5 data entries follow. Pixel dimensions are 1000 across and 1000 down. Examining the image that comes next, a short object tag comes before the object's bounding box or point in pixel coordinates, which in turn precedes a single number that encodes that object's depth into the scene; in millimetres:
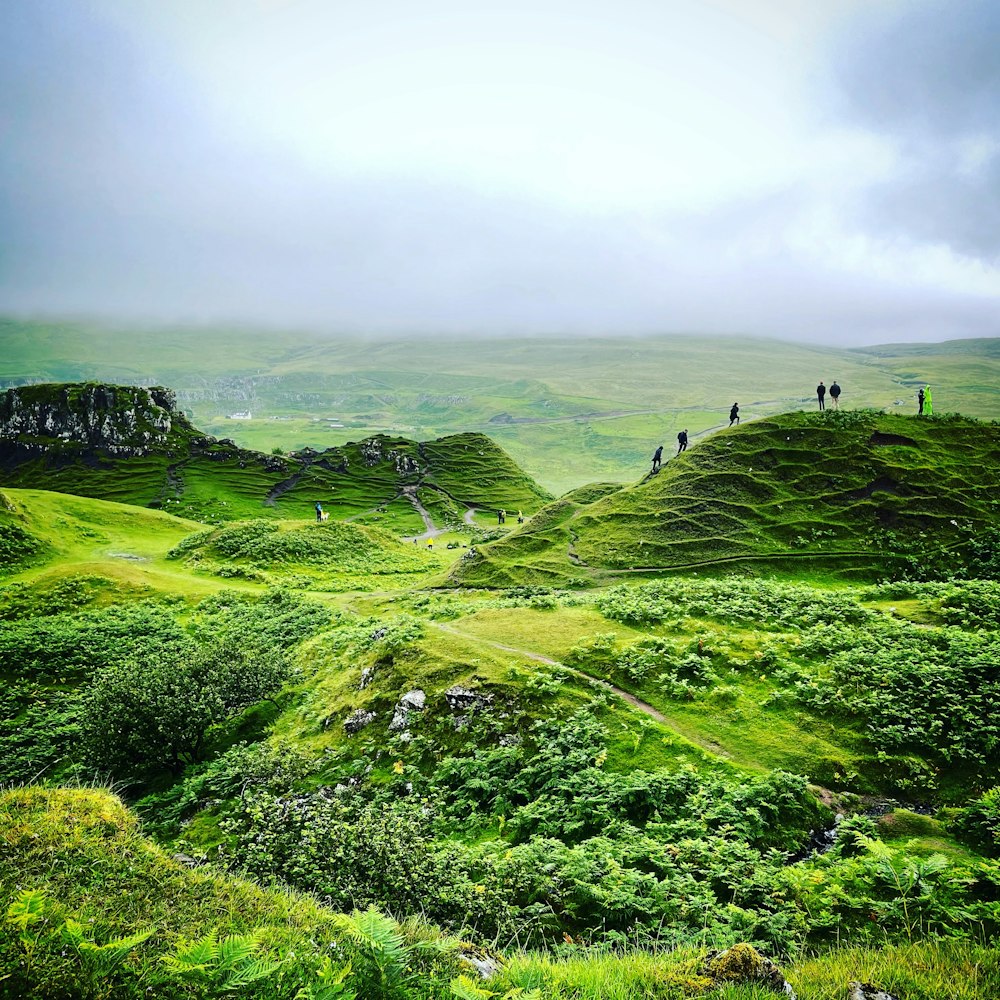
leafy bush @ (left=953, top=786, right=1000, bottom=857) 12523
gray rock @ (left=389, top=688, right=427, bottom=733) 21953
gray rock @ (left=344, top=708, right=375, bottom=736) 22641
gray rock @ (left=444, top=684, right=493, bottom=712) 21453
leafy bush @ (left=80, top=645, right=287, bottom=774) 22656
